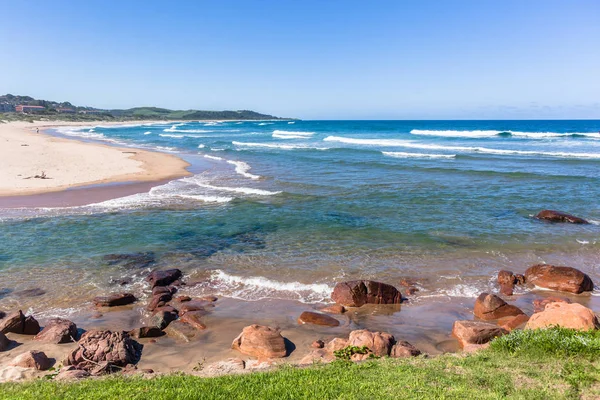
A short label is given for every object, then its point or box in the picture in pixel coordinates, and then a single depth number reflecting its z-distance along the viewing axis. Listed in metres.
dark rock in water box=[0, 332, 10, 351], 8.81
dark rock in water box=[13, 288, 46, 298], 11.44
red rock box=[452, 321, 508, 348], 9.08
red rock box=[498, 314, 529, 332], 9.89
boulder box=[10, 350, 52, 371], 7.75
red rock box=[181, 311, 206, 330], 10.02
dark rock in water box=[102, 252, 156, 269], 13.73
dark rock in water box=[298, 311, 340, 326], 10.20
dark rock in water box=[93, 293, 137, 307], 10.94
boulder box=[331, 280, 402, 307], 11.21
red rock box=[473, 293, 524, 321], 10.55
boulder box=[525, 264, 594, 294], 12.01
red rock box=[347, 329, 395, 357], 8.33
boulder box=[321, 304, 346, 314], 10.91
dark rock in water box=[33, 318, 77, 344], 9.04
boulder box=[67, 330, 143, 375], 7.77
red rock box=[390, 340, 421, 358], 8.28
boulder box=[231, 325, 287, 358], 8.61
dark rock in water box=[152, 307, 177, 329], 9.99
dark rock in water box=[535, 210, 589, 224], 18.75
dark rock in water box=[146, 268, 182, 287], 12.15
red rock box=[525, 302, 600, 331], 8.45
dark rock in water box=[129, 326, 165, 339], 9.40
